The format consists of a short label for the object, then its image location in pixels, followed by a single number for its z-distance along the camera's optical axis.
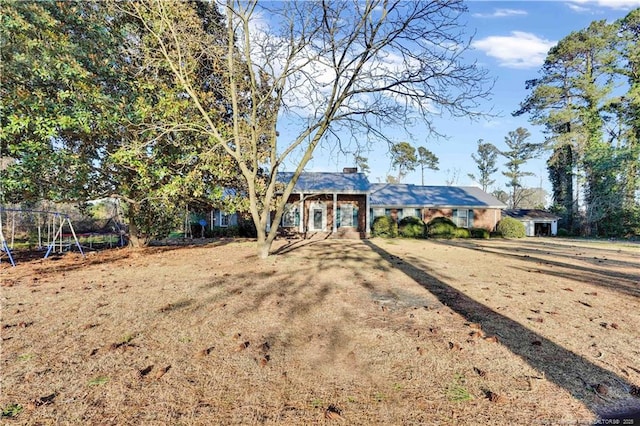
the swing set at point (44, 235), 9.20
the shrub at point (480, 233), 22.90
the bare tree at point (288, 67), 8.25
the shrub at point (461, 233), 22.47
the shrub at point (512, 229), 24.58
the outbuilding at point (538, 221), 33.09
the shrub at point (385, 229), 21.34
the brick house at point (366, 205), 22.02
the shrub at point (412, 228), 21.80
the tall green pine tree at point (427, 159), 50.84
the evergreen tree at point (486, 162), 51.34
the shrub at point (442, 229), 22.27
